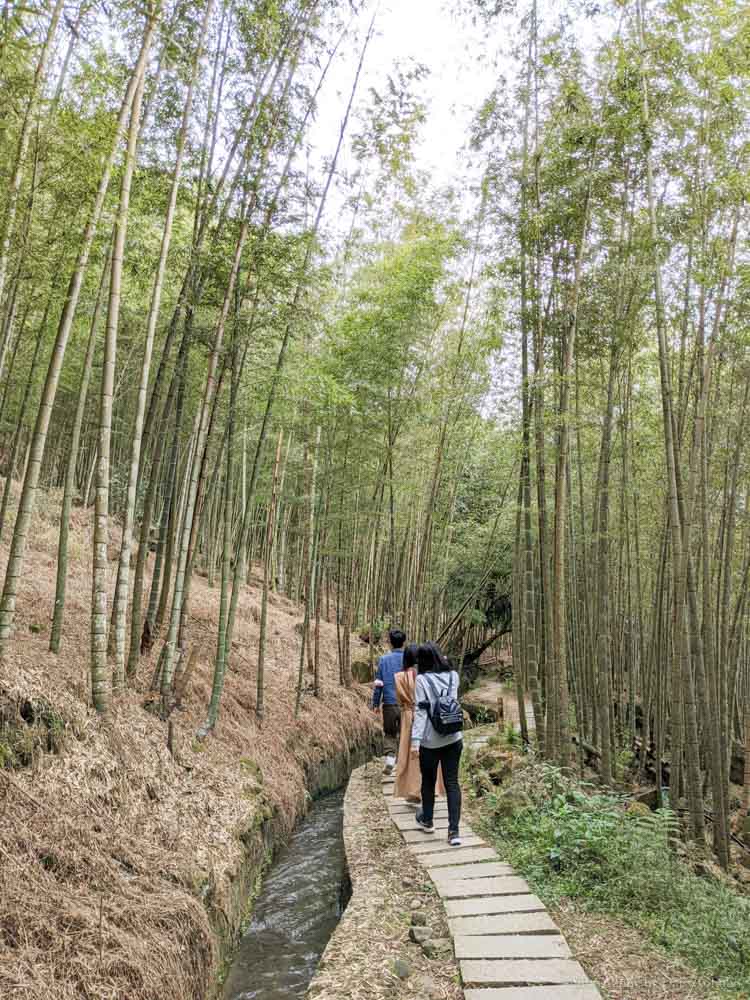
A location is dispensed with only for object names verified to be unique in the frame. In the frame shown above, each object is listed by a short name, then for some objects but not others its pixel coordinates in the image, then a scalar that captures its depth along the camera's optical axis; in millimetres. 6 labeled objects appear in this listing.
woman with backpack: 3838
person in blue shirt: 5531
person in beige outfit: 4652
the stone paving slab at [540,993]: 2225
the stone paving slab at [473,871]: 3377
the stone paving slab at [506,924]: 2727
